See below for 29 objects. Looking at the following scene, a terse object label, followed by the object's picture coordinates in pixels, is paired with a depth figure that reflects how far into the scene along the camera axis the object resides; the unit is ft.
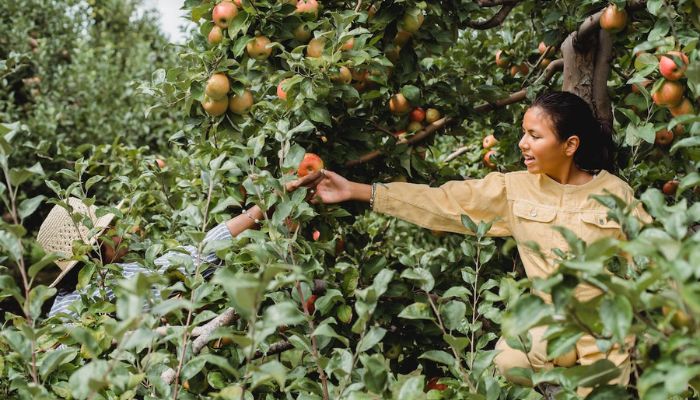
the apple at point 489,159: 8.32
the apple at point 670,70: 4.86
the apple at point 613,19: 5.79
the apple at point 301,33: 5.70
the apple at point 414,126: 7.04
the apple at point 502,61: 8.70
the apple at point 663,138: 6.62
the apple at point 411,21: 5.96
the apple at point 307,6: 5.67
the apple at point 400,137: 6.97
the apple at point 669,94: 4.95
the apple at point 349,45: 5.45
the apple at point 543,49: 8.21
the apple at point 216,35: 5.82
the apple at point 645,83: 5.58
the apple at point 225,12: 5.62
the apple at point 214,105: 5.66
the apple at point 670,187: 7.20
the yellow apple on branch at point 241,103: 5.75
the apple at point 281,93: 5.65
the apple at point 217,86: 5.52
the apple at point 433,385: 6.03
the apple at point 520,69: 8.71
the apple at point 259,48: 5.67
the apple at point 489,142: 8.60
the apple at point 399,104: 6.92
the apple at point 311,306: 5.89
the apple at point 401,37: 6.42
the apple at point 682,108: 5.05
